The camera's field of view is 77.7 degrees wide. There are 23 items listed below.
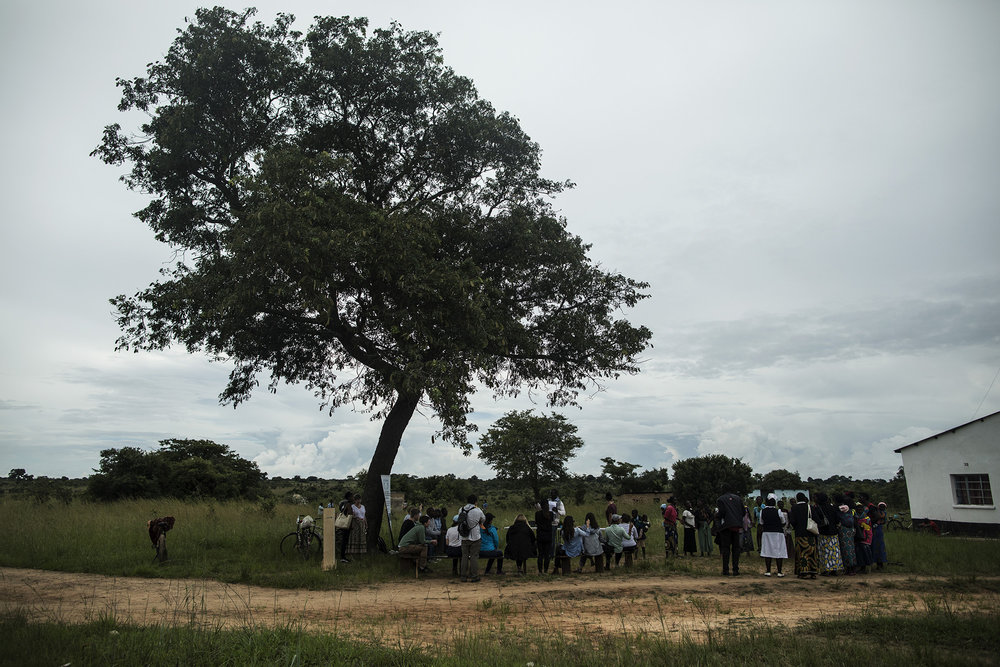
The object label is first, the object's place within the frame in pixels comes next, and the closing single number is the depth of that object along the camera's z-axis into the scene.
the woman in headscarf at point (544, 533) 14.48
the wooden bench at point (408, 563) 13.85
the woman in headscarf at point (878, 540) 14.58
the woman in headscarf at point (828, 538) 13.40
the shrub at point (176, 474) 27.66
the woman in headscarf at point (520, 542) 14.21
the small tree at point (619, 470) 48.34
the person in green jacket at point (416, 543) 13.77
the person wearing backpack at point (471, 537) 13.40
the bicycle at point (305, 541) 15.25
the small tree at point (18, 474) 61.52
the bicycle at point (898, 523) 26.70
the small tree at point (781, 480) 54.84
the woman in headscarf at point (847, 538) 13.81
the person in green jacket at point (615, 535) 15.23
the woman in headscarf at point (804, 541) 13.36
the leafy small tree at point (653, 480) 46.12
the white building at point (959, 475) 23.88
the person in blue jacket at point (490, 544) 14.02
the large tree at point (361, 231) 14.24
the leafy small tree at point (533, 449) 43.00
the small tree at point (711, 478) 36.41
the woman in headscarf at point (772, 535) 13.93
